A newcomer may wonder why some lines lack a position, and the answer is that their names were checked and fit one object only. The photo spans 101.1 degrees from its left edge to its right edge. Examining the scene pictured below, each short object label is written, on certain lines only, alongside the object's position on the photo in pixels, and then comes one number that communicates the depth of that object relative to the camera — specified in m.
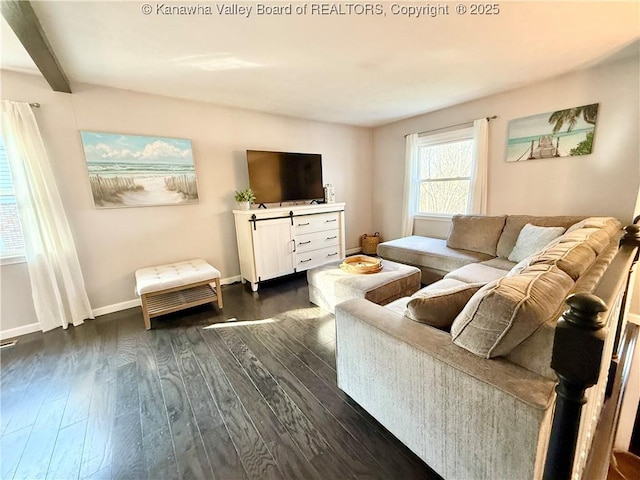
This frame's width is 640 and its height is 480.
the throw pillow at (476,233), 2.96
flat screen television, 3.48
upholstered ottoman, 2.23
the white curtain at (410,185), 4.15
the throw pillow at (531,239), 2.42
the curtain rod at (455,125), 3.27
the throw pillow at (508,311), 0.86
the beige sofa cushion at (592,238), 1.43
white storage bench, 2.47
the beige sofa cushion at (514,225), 2.65
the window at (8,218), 2.29
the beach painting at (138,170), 2.66
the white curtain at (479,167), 3.34
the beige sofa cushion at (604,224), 1.92
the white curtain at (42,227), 2.27
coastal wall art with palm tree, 2.64
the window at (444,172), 3.67
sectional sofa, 0.83
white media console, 3.27
